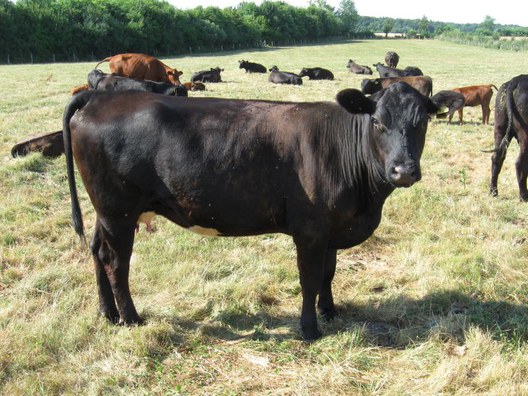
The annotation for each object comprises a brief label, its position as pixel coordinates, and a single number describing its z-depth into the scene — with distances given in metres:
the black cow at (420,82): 14.73
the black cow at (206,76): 24.47
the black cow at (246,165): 3.75
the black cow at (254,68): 31.86
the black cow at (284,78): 24.27
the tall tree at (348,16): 103.50
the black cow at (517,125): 7.18
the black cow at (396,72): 20.67
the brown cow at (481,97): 14.09
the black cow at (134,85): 12.87
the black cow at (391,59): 32.84
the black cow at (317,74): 27.34
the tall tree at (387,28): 112.86
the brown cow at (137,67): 16.20
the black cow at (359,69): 31.56
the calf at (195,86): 19.82
